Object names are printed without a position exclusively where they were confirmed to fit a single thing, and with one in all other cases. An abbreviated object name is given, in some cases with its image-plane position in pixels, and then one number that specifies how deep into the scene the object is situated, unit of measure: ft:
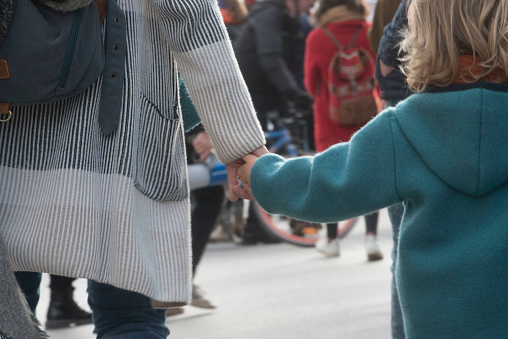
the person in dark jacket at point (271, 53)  39.25
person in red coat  35.74
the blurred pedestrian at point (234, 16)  41.90
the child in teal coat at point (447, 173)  11.06
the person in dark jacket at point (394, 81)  17.47
